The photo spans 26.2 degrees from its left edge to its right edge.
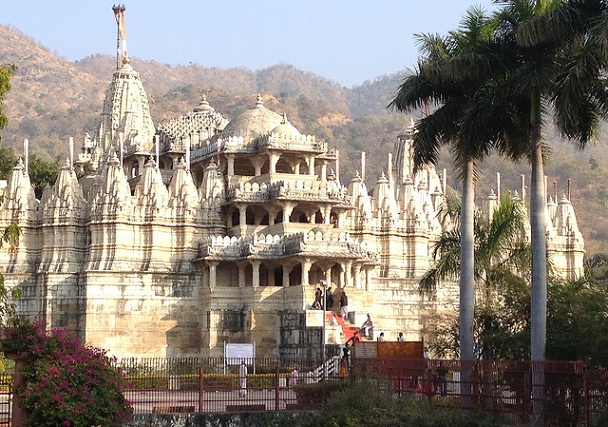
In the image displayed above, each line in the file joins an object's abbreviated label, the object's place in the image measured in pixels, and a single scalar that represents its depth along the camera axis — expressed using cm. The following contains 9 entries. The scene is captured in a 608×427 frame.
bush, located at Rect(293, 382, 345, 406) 3497
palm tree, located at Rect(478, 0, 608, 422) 3042
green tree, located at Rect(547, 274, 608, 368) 3272
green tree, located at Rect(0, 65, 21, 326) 2687
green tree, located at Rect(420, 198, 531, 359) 4097
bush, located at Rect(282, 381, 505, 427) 2944
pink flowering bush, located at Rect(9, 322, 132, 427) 2958
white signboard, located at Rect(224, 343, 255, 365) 4834
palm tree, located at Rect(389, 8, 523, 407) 3369
